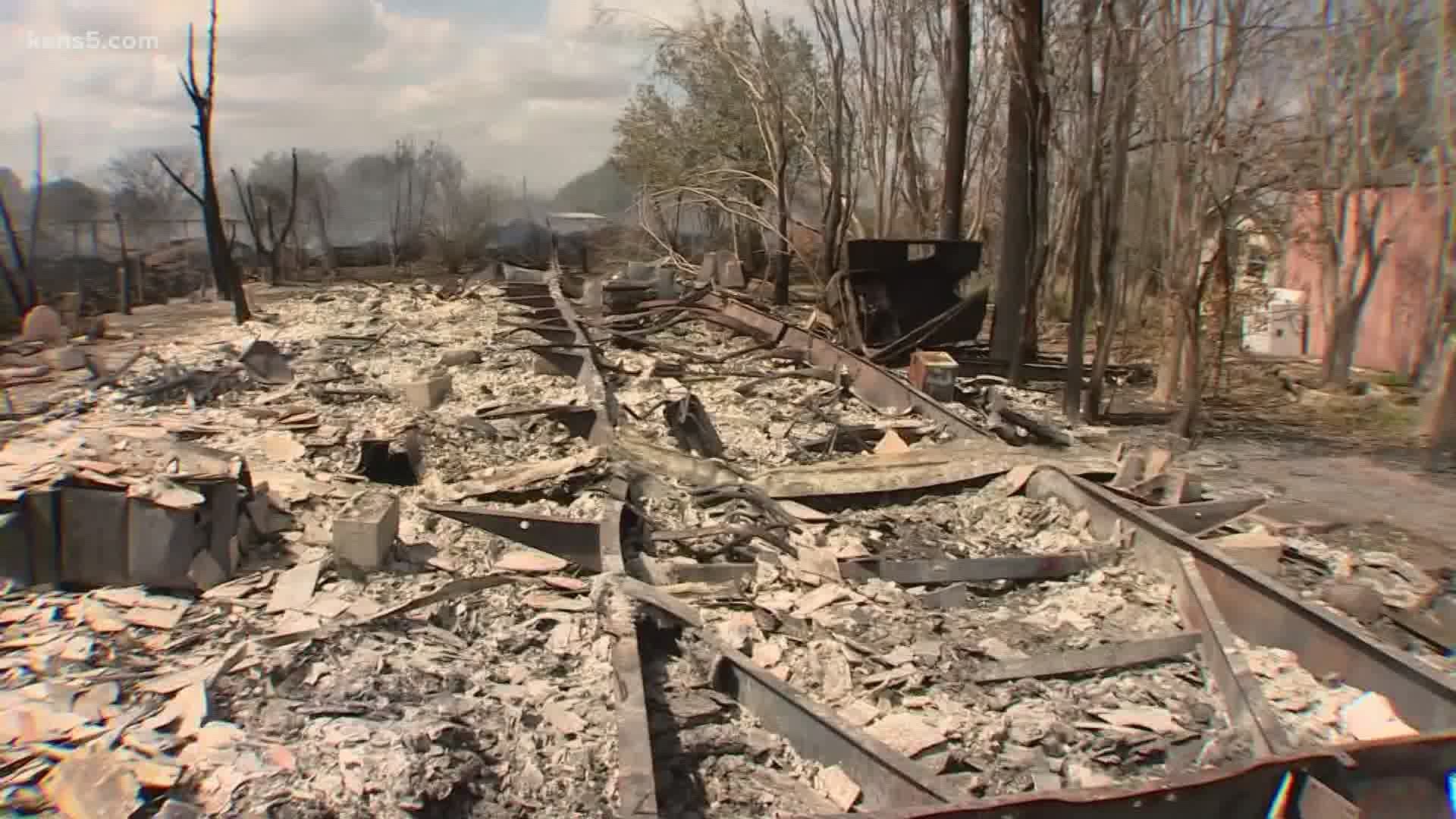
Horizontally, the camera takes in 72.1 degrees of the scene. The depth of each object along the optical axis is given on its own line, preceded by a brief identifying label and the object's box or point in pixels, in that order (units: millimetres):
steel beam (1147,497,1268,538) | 5621
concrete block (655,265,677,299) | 17766
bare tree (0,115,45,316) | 15383
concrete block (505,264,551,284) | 23212
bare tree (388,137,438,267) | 30717
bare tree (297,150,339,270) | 29875
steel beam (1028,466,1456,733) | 3453
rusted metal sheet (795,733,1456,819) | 2508
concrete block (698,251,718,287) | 21734
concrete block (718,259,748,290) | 21953
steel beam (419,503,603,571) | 5023
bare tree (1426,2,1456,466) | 7559
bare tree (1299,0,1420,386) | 10805
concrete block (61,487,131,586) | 4438
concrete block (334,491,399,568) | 4680
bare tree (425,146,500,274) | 29484
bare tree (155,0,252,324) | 15828
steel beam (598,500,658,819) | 2797
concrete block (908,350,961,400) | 9000
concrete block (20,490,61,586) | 4410
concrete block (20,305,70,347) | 13203
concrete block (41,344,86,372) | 10836
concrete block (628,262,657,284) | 20781
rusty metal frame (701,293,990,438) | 8070
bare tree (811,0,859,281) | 15258
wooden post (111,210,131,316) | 17359
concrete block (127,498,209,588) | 4438
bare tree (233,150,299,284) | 24245
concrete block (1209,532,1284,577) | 5043
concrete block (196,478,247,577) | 4668
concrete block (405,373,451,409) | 8383
